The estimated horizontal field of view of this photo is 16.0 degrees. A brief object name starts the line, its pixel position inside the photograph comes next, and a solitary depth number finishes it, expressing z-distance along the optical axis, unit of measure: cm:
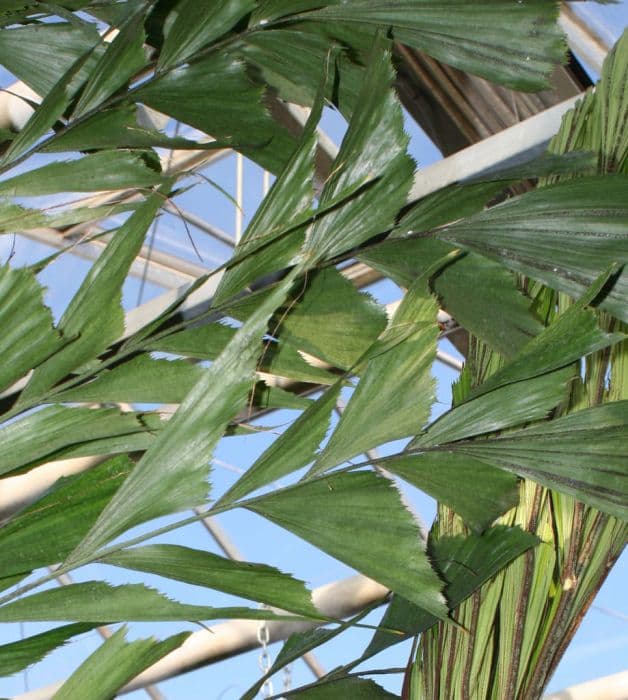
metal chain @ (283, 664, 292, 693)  363
